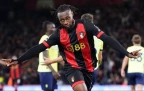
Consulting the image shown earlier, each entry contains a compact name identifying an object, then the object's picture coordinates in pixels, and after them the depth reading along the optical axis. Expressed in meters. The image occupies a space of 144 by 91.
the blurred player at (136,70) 11.25
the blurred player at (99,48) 9.71
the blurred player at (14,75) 18.05
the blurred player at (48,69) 10.05
